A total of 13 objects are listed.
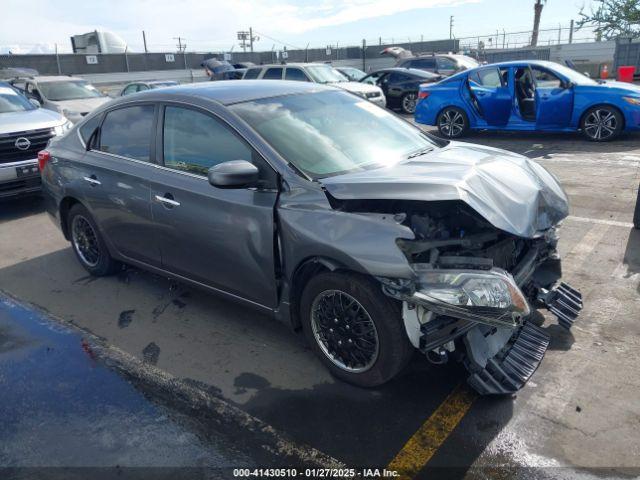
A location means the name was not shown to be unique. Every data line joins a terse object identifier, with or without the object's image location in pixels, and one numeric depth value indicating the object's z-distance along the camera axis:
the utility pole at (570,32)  32.98
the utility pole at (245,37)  59.94
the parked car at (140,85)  16.98
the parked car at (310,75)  14.66
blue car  9.57
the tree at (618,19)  25.62
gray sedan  2.86
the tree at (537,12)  43.05
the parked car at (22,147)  7.14
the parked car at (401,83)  16.34
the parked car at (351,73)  18.73
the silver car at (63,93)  12.54
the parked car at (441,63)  19.23
